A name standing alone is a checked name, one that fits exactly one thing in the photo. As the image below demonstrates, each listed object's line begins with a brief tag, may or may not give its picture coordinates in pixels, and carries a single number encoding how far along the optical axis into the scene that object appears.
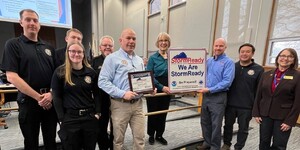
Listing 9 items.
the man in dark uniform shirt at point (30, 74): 1.42
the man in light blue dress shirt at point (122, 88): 1.60
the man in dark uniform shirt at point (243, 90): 2.10
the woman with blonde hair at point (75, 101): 1.44
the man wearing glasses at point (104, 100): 1.93
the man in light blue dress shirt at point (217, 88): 2.04
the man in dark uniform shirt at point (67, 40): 1.75
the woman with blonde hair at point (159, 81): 2.20
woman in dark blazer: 1.74
